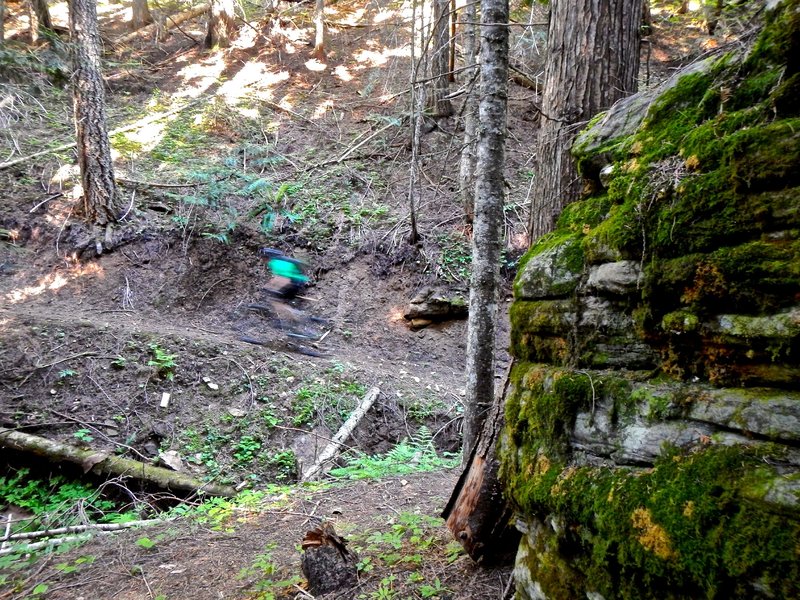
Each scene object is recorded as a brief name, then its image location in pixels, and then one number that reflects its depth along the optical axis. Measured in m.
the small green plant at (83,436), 6.74
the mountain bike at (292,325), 9.53
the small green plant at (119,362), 7.81
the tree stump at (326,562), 3.59
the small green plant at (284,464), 6.89
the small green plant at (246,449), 7.03
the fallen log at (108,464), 6.34
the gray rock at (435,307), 10.63
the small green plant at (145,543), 4.67
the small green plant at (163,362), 7.89
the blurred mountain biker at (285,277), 9.30
